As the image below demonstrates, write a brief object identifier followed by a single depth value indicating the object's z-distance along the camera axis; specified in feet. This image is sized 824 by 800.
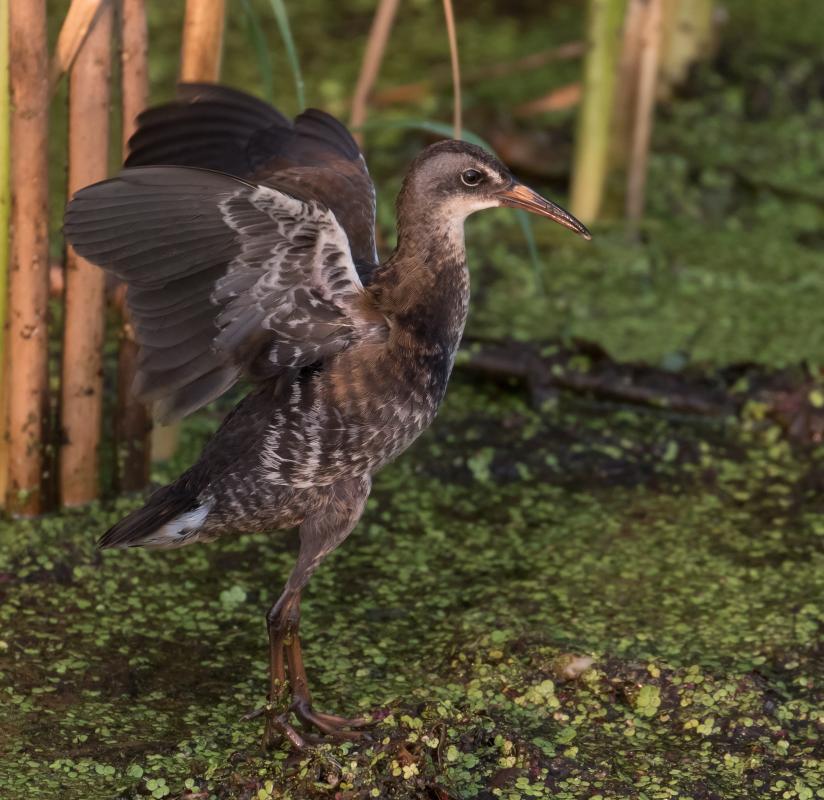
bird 20.18
